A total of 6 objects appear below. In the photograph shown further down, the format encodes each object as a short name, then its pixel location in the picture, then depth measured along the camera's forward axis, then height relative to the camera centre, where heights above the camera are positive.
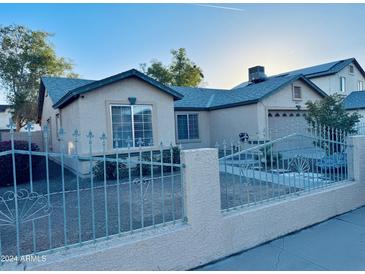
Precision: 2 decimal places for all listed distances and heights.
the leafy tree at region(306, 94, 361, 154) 10.87 +0.57
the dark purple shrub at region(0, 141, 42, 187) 8.85 -0.82
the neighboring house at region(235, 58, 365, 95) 26.83 +5.59
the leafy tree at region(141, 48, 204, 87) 36.56 +9.42
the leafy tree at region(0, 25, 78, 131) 23.58 +6.95
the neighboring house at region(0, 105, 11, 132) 35.53 +3.75
